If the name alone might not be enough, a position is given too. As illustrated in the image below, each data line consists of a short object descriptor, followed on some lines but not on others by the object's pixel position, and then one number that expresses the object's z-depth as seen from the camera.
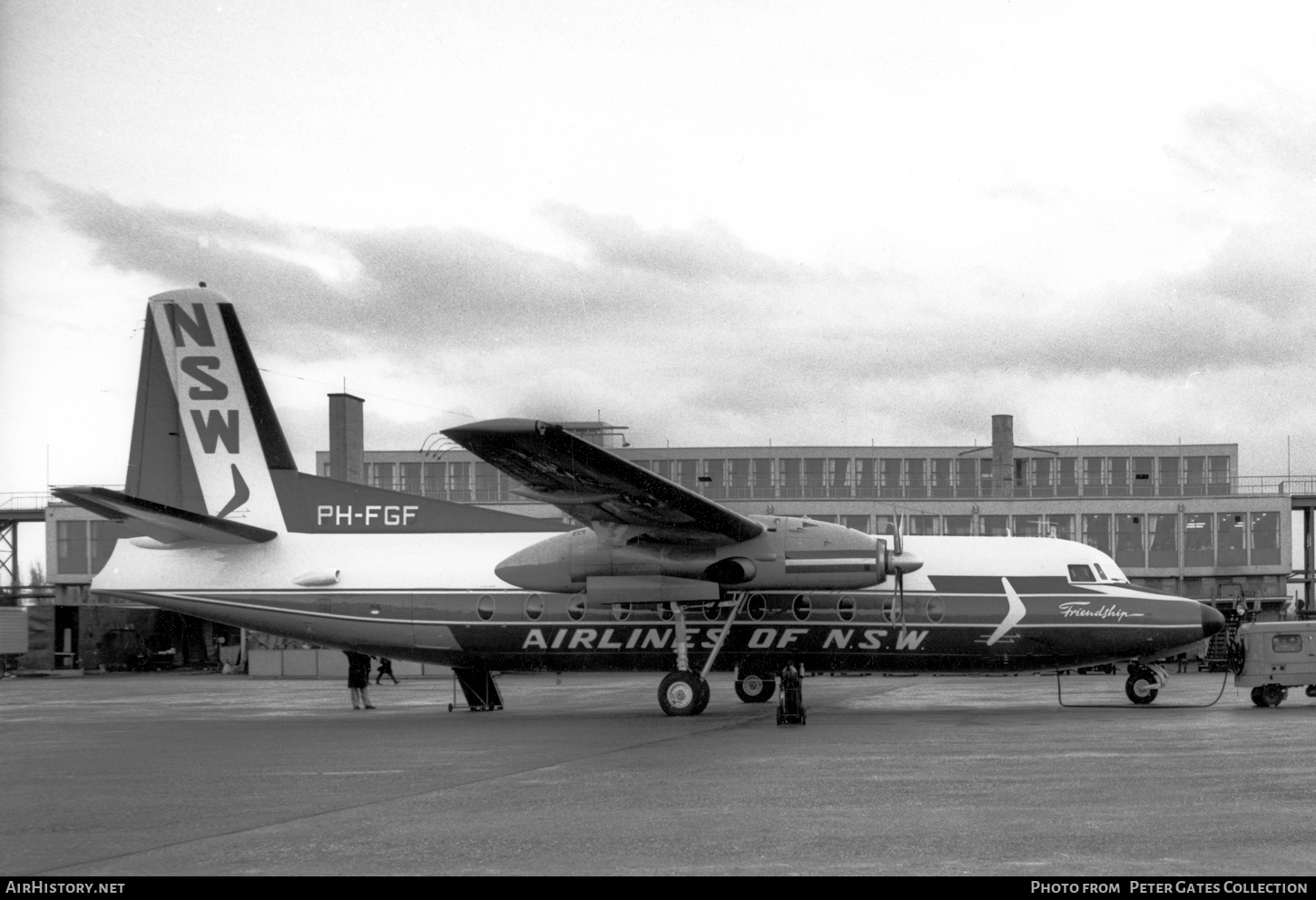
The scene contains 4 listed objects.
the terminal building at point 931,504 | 57.41
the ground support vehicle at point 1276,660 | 24.48
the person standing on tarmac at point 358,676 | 28.11
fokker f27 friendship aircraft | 23.73
